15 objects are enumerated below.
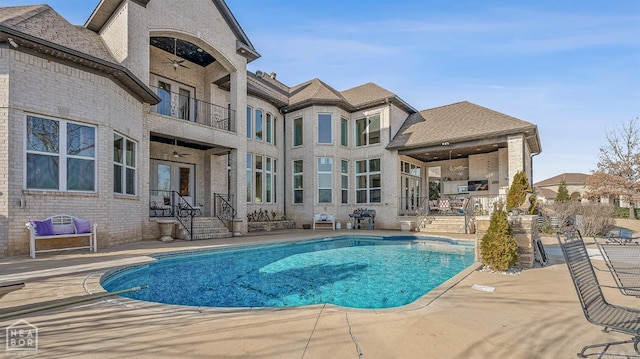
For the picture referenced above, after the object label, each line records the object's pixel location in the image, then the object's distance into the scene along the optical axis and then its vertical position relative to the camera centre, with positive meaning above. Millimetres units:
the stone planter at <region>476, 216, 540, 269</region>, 6145 -931
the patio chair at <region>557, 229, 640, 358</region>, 2355 -969
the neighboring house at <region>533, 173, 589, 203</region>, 36875 +188
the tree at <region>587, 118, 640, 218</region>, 21797 +1363
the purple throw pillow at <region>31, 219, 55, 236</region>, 7160 -866
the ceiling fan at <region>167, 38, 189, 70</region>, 11866 +5427
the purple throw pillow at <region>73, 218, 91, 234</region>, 7844 -910
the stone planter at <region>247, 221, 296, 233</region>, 14578 -1851
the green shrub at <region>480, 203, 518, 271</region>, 5672 -1074
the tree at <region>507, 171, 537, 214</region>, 10029 -162
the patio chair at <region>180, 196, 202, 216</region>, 13086 -763
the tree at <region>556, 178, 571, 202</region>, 26431 -714
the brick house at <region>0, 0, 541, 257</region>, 7441 +2053
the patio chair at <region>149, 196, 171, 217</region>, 12455 -674
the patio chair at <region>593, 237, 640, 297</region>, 3565 -1469
